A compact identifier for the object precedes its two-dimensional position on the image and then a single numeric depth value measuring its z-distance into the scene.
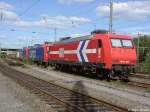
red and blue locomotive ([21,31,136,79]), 22.06
